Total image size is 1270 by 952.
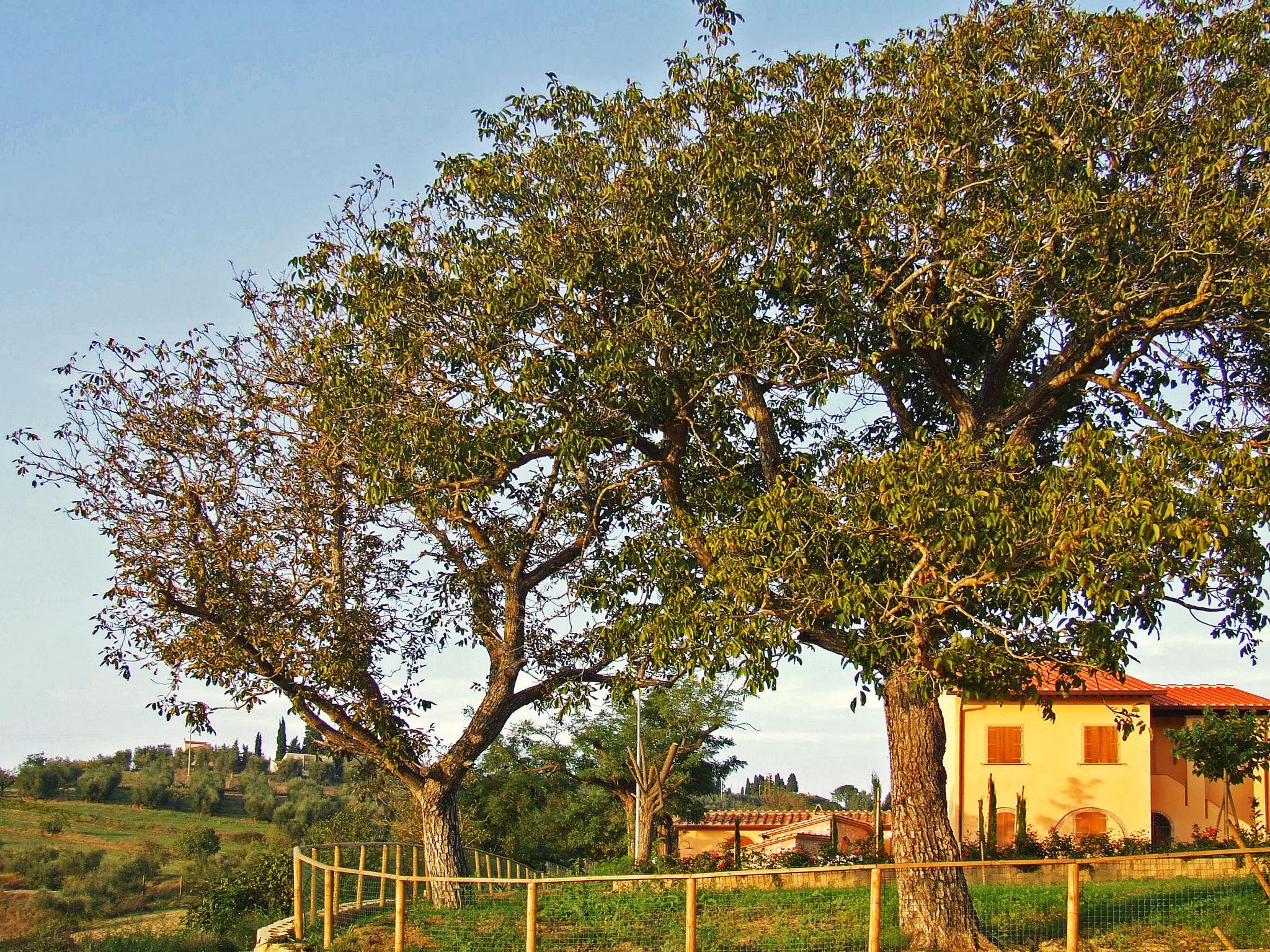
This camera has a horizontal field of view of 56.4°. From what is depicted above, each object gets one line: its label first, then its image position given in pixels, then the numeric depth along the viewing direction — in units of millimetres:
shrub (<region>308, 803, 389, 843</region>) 41781
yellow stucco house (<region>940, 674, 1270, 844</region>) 36188
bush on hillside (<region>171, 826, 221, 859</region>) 52906
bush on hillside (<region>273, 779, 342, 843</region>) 60812
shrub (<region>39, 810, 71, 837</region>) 57625
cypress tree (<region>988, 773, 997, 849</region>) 32688
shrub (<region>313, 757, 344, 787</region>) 90125
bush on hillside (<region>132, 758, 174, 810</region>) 70562
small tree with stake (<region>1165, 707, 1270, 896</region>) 25000
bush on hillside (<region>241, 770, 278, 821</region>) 70500
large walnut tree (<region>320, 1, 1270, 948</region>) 14469
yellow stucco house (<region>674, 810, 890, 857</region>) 46938
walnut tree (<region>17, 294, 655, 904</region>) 17422
